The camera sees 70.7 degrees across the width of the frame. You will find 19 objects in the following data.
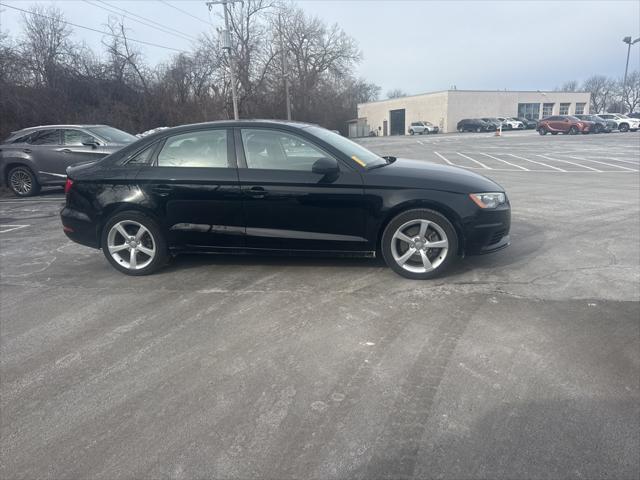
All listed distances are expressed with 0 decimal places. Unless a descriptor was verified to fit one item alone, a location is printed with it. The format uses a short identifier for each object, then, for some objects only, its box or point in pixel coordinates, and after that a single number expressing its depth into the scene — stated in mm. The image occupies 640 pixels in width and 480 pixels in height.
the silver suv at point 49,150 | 11023
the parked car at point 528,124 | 58594
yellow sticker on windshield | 4720
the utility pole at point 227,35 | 23578
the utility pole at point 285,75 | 37641
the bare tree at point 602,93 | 99188
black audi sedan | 4559
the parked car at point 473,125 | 55250
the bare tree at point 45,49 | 21472
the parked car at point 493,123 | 54875
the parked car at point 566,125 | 38375
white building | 63138
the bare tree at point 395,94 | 122819
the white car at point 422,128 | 60344
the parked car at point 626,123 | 41519
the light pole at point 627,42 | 60006
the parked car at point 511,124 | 57281
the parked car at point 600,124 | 39188
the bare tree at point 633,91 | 96688
